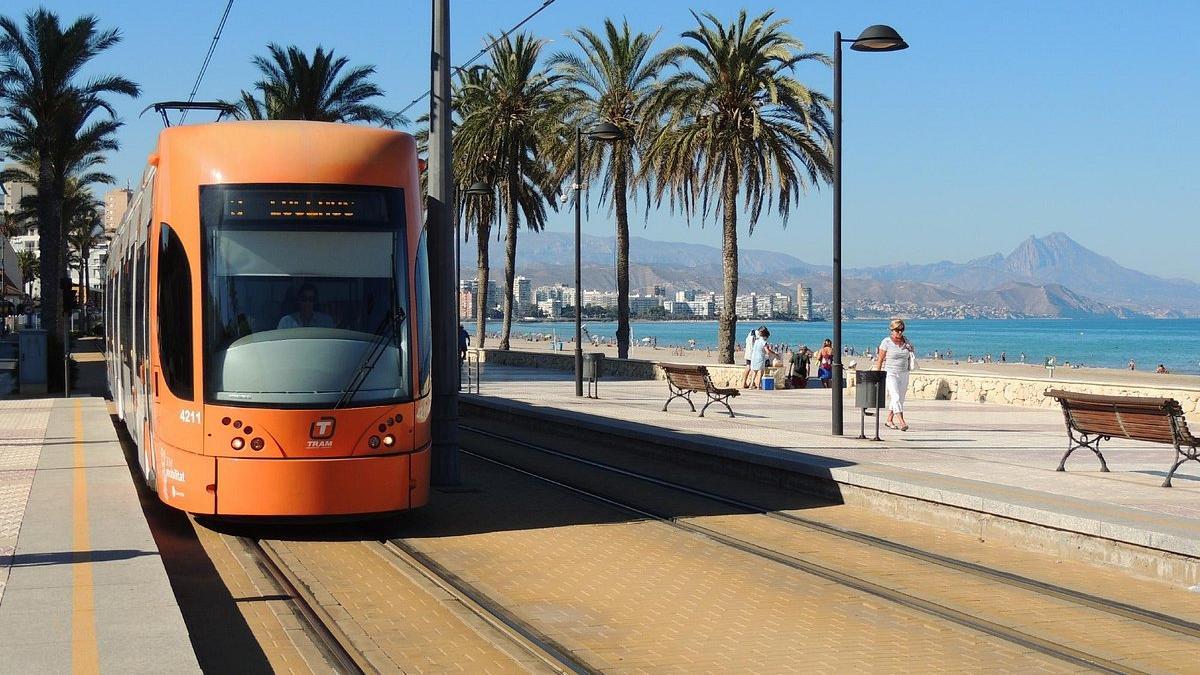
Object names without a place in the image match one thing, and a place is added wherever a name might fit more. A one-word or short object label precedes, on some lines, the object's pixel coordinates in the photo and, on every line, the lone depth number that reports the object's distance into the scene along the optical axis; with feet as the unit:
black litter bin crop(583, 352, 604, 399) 99.66
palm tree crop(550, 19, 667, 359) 142.10
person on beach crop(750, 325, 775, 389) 110.16
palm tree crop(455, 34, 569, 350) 164.55
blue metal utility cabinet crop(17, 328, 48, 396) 107.04
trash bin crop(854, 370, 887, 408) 62.54
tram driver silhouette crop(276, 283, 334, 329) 37.22
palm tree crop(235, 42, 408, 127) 151.74
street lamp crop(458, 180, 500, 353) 134.31
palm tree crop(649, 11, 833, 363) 121.49
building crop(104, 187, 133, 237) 467.85
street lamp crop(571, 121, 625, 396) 94.27
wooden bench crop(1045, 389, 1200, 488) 45.73
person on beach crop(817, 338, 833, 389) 116.47
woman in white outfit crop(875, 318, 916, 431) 68.23
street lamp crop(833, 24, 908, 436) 63.05
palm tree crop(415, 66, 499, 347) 168.55
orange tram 36.50
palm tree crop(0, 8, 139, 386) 135.85
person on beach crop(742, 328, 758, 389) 112.77
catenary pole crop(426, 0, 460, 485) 47.09
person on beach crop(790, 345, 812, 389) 121.19
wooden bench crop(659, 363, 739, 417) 78.18
